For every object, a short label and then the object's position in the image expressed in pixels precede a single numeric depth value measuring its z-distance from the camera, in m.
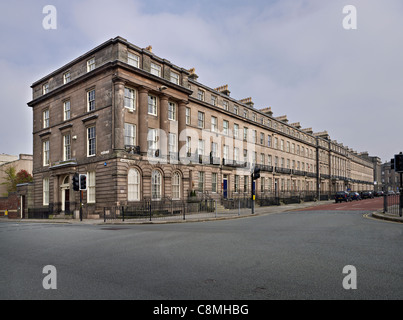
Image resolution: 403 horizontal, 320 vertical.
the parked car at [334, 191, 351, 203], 44.41
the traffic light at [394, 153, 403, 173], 16.45
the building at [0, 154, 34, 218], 34.06
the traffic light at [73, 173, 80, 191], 21.67
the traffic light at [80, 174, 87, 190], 21.67
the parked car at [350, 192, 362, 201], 49.34
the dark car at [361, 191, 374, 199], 58.72
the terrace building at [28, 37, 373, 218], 25.16
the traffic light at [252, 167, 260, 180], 24.11
